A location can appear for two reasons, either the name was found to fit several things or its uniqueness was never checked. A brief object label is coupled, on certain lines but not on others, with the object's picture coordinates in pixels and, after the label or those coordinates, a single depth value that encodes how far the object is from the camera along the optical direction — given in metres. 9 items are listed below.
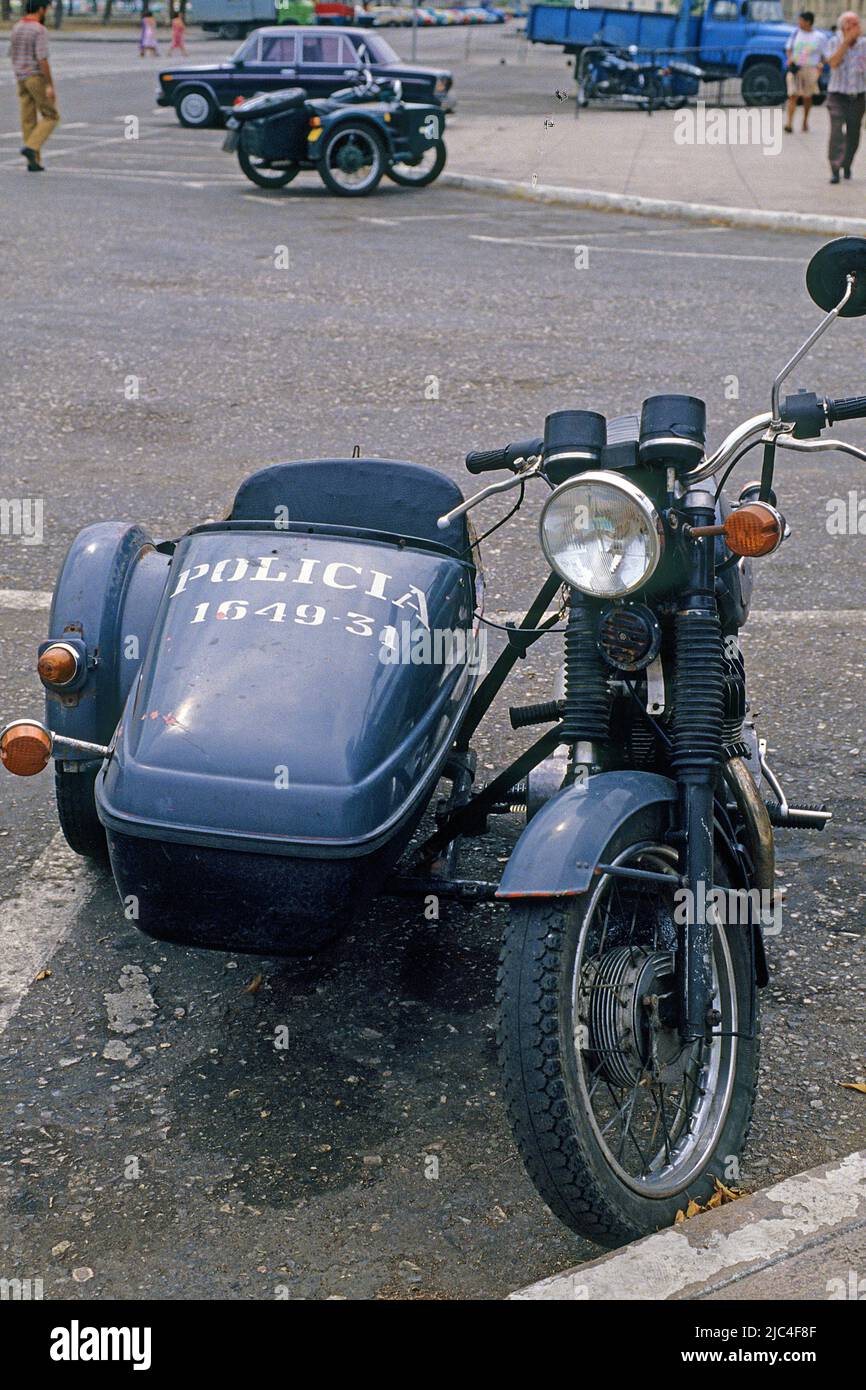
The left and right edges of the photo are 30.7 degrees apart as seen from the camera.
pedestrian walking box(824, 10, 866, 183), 18.34
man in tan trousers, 19.61
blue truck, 31.75
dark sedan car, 22.19
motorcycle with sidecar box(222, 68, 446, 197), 18.06
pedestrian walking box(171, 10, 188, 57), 48.50
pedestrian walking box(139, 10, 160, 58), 48.23
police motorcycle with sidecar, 2.92
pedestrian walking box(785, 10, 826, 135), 25.28
